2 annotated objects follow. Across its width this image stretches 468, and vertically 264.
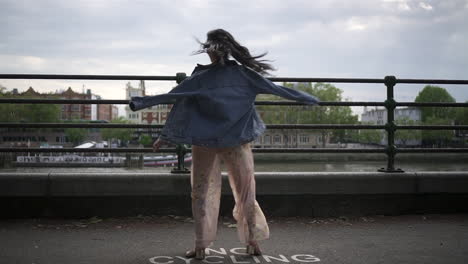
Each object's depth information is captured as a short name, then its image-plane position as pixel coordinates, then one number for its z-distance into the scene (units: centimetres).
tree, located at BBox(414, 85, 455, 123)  6644
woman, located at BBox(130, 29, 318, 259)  322
